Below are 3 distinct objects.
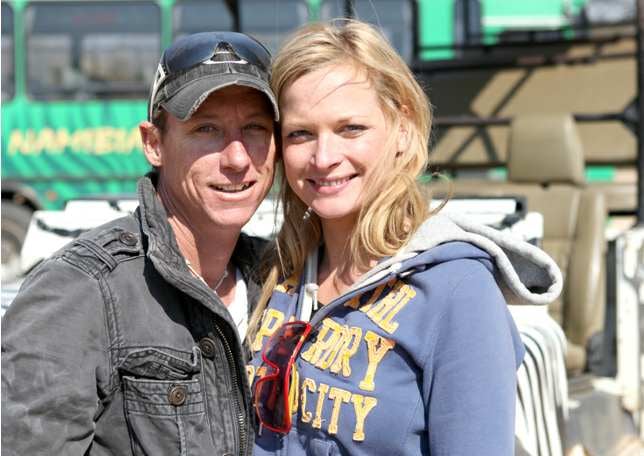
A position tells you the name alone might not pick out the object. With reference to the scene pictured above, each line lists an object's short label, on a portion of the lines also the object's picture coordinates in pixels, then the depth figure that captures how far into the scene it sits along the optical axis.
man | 1.50
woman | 1.55
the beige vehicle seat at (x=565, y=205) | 4.68
